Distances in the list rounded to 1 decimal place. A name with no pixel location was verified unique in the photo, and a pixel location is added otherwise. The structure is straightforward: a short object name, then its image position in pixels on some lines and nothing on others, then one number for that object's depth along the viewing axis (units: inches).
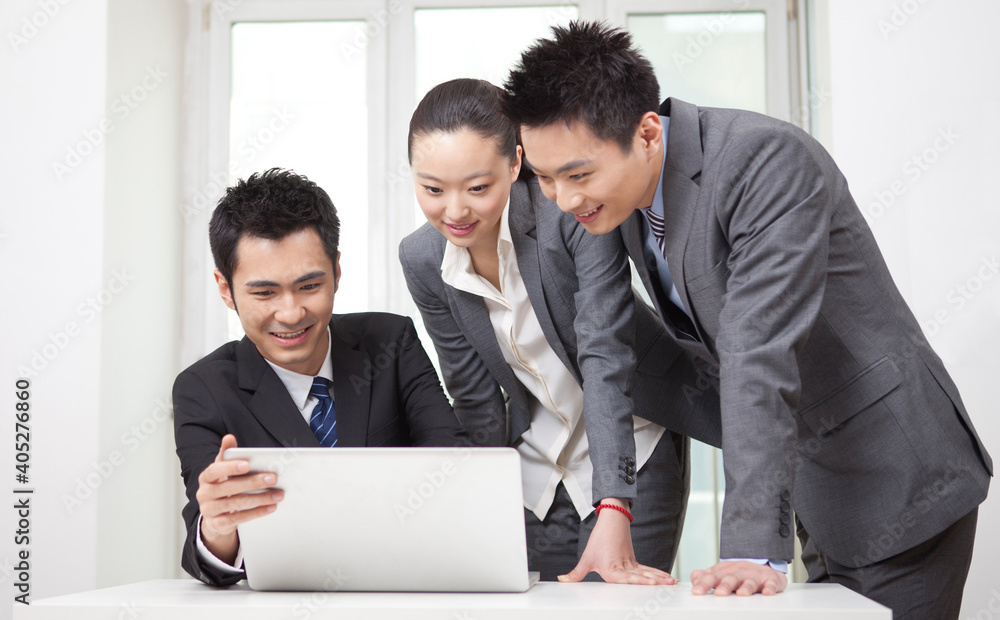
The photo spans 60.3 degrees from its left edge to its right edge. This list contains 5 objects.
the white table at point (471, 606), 35.9
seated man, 62.7
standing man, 47.7
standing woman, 61.1
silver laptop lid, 39.2
